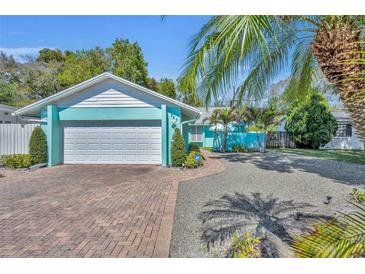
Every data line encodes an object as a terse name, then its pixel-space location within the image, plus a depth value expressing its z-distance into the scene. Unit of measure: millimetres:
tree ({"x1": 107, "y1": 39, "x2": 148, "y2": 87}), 25875
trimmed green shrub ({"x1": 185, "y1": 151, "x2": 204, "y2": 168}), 11078
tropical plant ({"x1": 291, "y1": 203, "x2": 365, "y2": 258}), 2068
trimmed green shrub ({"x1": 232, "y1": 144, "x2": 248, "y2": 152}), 20000
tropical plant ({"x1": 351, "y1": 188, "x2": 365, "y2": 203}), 6070
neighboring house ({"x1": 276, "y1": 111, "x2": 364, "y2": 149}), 22766
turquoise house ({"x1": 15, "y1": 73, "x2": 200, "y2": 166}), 11711
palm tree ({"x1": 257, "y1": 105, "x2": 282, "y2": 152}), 18984
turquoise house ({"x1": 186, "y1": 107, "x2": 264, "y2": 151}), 20719
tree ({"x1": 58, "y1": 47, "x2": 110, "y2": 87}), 25203
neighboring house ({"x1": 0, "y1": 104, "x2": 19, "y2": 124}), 15383
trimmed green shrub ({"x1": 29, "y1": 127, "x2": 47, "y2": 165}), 11365
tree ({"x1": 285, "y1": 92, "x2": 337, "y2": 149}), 21078
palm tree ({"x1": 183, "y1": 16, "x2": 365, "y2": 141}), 2664
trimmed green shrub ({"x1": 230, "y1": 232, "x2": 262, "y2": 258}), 3169
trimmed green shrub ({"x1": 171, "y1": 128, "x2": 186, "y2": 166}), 11336
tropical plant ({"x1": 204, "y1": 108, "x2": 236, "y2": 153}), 19125
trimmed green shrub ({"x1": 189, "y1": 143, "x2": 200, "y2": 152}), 14052
